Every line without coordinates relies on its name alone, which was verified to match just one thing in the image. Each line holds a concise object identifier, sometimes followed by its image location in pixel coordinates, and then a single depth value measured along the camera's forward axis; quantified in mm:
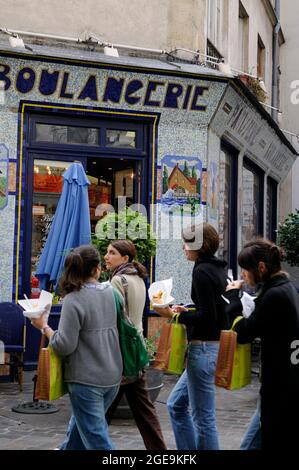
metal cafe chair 9367
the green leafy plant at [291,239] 14094
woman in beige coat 6166
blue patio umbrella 9352
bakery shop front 10805
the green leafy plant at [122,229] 8625
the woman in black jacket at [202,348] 5328
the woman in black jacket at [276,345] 4332
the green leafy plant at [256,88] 14453
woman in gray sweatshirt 4668
